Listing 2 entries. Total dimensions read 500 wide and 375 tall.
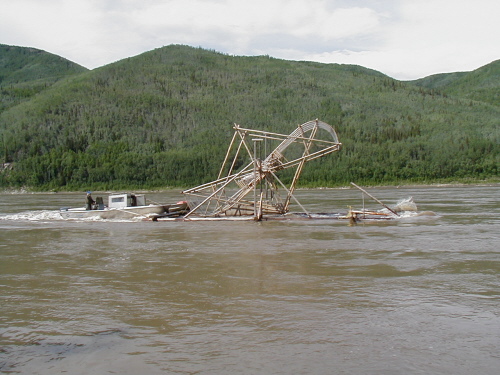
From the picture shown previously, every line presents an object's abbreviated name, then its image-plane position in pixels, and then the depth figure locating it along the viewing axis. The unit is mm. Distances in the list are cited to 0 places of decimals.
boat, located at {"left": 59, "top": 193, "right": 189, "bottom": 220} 32750
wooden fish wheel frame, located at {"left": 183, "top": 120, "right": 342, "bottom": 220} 28922
